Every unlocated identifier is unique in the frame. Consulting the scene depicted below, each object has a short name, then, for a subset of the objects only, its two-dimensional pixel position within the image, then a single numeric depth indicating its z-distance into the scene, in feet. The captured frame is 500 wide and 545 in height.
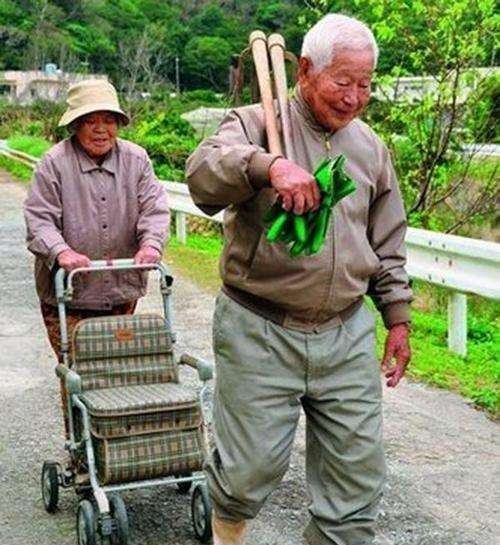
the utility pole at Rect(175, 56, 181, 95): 267.14
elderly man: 10.80
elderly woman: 15.81
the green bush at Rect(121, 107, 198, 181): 61.26
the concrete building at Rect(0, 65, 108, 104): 228.02
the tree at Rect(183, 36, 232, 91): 256.11
